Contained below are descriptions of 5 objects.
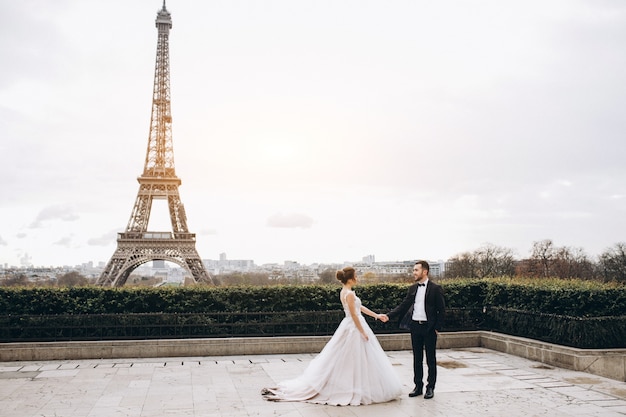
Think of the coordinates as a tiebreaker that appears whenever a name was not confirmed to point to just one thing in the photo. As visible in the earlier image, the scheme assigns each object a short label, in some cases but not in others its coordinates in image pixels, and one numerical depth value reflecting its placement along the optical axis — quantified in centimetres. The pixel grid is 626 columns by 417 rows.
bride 848
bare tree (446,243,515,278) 6047
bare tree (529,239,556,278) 6328
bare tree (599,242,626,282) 5514
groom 873
